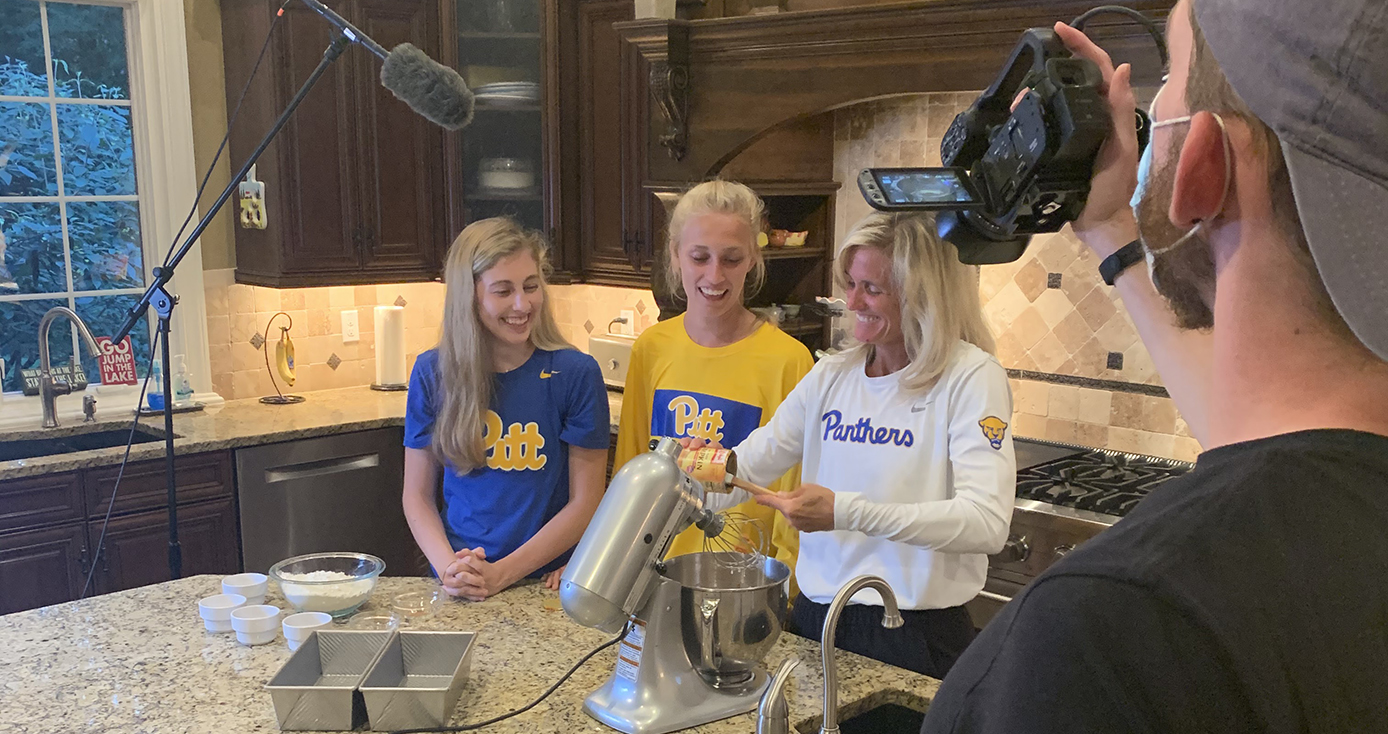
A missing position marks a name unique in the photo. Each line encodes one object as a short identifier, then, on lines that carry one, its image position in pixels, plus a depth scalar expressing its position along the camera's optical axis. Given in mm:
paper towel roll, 4031
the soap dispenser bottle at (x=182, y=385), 3629
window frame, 3578
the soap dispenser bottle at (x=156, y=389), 3512
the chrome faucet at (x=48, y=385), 3297
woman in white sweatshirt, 1597
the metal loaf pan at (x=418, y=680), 1348
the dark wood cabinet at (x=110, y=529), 2934
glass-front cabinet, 3859
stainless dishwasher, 3352
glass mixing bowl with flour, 1735
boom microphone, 1997
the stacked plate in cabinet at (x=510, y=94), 3883
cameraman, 538
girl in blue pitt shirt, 2152
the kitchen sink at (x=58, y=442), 3270
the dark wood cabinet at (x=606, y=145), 3770
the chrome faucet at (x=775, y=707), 1171
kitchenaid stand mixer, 1321
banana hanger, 3895
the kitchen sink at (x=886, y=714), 1472
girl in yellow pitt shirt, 2258
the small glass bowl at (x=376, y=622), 1661
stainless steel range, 2551
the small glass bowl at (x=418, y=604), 1774
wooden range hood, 2748
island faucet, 1142
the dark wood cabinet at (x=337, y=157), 3617
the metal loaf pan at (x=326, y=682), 1351
